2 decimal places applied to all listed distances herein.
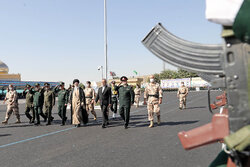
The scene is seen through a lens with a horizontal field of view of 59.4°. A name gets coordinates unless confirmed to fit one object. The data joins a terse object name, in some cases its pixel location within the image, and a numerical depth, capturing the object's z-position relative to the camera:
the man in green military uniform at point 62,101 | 9.00
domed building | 49.53
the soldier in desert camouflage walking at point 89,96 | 10.03
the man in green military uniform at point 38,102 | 9.20
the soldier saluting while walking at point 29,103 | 9.66
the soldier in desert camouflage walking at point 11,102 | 9.38
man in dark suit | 8.26
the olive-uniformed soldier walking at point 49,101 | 9.23
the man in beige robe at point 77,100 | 8.45
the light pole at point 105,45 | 18.30
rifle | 1.19
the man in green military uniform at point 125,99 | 7.83
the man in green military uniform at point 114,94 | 11.17
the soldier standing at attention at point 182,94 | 13.52
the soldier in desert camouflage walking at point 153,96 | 7.84
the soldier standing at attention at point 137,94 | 16.20
